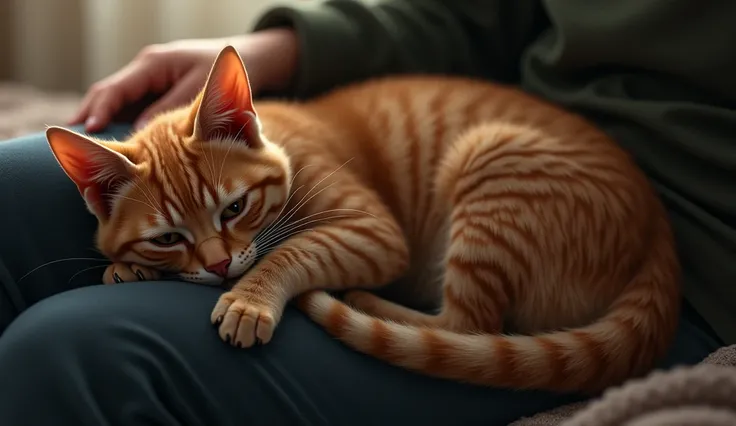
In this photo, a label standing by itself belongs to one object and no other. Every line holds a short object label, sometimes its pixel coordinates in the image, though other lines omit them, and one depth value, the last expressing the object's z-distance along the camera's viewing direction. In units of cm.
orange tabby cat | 95
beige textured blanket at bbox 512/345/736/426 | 63
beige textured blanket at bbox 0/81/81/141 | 161
